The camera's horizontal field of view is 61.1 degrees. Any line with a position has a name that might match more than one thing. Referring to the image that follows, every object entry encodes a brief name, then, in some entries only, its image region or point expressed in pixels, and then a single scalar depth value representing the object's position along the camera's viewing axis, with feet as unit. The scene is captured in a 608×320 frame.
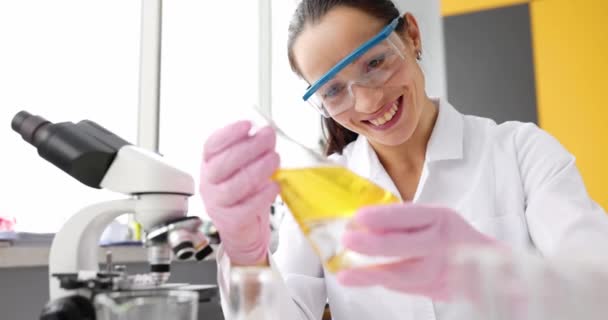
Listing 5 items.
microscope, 2.47
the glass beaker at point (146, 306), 2.30
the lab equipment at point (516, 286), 1.64
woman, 2.93
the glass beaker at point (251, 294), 2.31
